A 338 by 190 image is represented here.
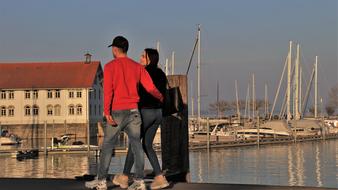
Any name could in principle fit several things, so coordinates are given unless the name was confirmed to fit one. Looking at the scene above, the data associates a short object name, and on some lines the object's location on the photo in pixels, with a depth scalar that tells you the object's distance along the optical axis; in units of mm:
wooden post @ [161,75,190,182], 14376
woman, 12288
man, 11622
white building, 148532
